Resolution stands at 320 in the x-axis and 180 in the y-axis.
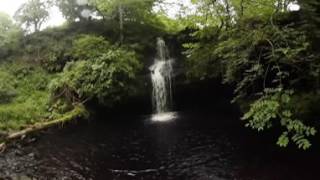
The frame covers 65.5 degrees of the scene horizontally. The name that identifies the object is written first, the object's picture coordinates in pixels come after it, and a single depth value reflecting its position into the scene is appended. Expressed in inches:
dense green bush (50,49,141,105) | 457.0
